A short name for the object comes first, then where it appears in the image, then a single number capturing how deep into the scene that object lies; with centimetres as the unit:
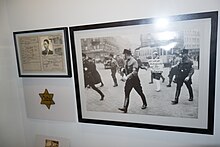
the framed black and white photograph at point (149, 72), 115
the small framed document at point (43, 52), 147
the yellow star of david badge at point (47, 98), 160
